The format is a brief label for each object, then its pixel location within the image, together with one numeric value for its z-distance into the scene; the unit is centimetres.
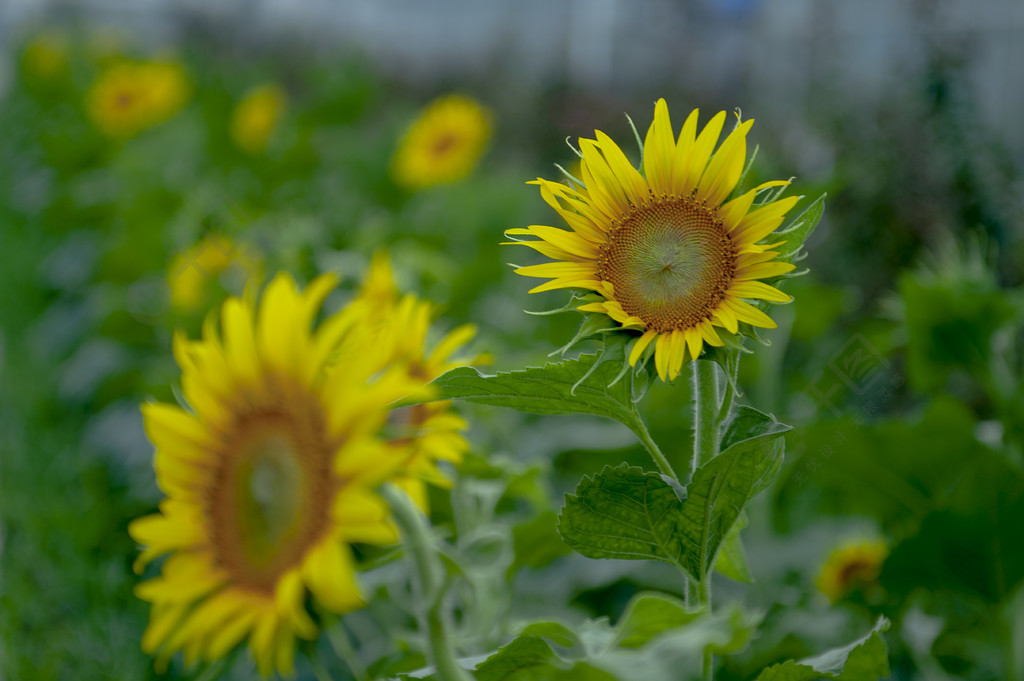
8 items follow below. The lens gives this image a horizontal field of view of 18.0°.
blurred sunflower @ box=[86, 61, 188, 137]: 756
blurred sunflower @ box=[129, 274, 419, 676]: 162
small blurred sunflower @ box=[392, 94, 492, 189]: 480
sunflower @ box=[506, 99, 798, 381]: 158
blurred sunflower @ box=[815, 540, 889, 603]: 224
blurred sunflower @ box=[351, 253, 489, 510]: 172
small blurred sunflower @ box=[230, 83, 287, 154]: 660
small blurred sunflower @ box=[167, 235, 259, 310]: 267
